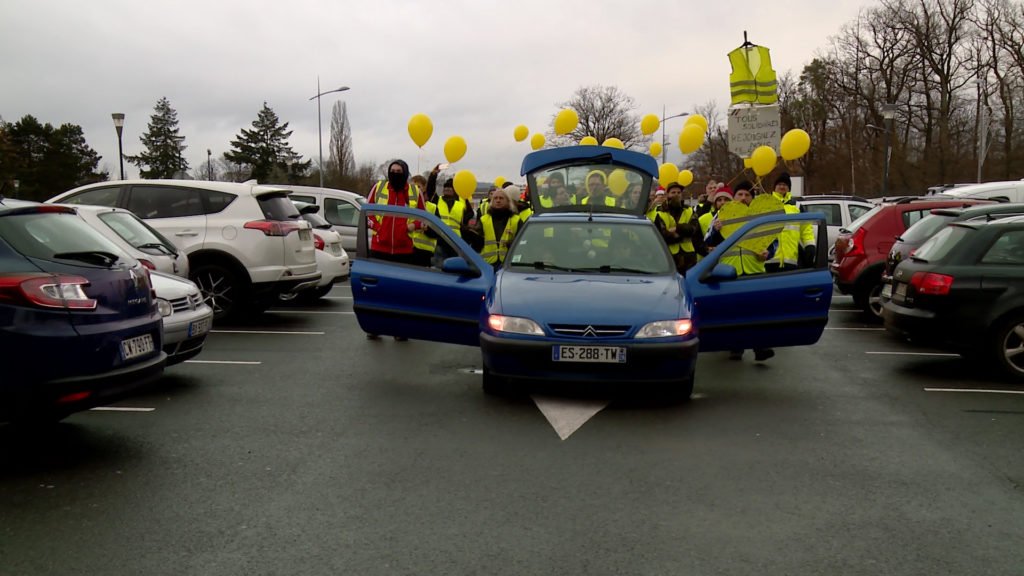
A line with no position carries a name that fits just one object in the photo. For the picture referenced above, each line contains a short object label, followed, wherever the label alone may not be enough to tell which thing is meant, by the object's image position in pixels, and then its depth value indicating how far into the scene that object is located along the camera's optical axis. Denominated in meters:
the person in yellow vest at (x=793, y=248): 8.47
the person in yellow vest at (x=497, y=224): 9.14
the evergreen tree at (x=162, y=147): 85.19
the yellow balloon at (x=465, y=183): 11.10
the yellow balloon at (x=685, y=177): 15.87
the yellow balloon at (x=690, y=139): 13.15
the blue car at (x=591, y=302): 6.44
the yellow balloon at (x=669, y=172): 13.88
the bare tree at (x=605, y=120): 67.25
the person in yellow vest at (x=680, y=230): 10.11
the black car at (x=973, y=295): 7.98
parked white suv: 11.06
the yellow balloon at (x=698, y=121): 13.67
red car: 12.05
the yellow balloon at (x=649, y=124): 16.25
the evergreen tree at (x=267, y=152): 81.25
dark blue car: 4.77
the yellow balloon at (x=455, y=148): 11.99
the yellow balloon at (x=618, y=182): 9.84
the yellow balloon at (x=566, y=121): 14.25
